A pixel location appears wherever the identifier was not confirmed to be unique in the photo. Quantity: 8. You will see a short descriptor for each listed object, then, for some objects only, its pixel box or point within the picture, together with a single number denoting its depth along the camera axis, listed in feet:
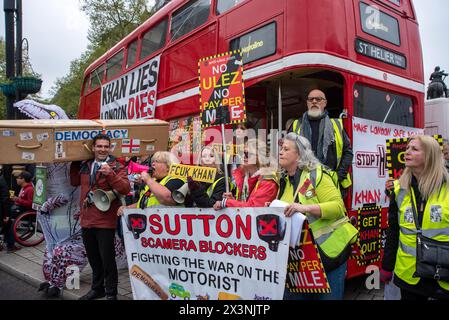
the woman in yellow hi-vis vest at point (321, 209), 9.11
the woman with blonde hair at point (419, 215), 7.60
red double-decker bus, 13.92
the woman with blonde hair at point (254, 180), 10.41
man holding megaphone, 13.66
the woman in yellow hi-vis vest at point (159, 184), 11.62
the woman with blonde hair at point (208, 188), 10.50
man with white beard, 13.05
